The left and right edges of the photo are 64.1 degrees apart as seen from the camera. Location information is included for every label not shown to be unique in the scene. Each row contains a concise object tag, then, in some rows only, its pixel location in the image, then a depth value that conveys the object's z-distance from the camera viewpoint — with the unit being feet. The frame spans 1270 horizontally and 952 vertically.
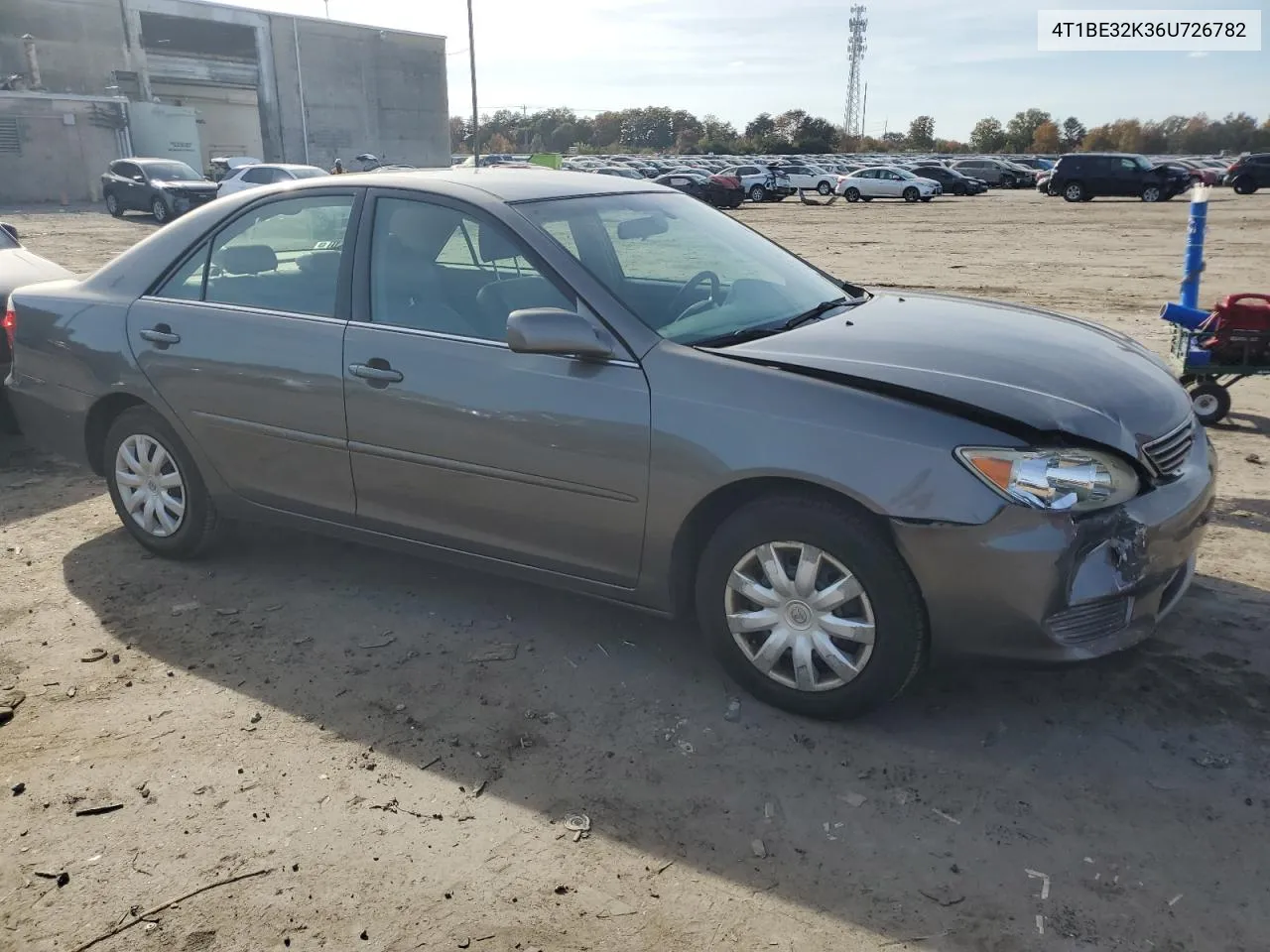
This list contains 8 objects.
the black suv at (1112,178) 115.96
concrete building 130.31
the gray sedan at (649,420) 9.75
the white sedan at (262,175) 74.84
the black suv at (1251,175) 125.39
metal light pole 124.59
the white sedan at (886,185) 132.67
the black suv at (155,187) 91.66
